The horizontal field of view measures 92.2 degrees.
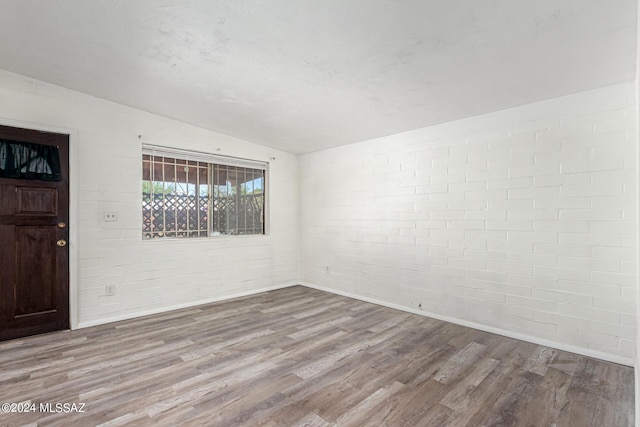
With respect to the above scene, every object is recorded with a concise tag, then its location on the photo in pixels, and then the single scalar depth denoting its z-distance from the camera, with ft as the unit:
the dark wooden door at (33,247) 10.83
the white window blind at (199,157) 14.32
